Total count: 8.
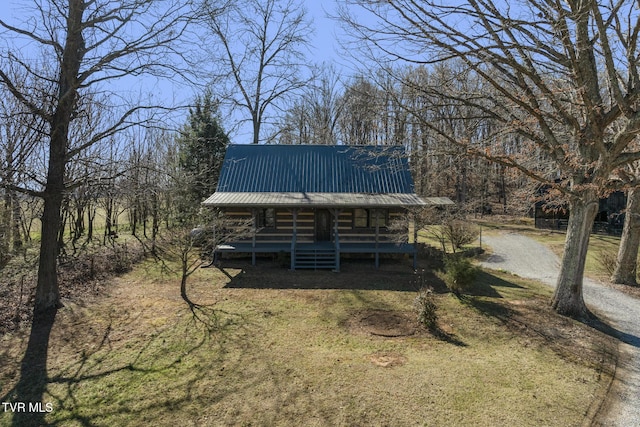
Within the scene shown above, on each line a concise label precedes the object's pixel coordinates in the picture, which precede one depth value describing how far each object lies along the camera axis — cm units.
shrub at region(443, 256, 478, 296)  1216
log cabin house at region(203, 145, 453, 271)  1616
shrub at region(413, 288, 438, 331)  923
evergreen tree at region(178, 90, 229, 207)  2370
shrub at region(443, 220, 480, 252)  2011
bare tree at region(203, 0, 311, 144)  2964
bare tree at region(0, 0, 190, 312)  864
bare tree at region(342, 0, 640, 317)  852
